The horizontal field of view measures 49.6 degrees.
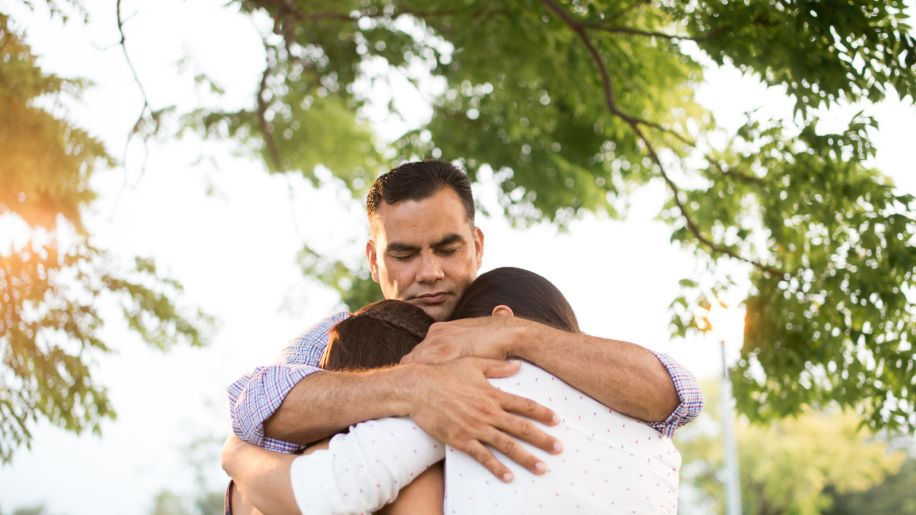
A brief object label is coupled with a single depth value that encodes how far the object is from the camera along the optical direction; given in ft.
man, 8.18
